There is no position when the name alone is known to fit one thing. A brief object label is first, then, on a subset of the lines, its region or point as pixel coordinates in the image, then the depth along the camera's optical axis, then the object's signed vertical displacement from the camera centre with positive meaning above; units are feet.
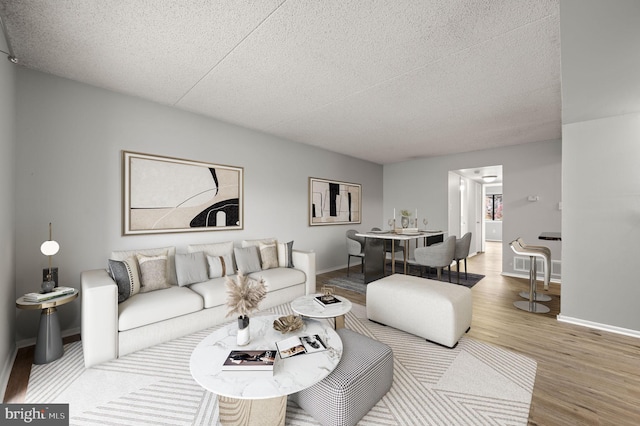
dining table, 14.94 -2.22
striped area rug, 5.39 -4.17
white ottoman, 8.16 -3.17
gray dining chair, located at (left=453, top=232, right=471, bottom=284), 15.17 -2.16
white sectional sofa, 7.18 -2.92
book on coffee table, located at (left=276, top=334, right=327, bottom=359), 5.54 -2.92
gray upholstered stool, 4.91 -3.44
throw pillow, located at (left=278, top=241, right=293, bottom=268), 13.30 -2.15
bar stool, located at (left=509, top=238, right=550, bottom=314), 11.29 -3.22
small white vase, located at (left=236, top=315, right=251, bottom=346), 5.85 -2.65
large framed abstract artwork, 10.30 +0.78
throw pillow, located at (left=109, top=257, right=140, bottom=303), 8.41 -2.08
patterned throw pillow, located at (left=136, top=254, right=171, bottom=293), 9.27 -2.15
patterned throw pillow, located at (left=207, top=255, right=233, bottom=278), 11.00 -2.26
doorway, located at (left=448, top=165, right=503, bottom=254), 21.08 +0.82
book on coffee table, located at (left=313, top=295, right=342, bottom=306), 8.17 -2.77
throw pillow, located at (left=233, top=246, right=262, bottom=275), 11.89 -2.14
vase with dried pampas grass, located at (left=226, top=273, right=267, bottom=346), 5.71 -1.91
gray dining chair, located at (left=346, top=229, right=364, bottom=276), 16.60 -2.04
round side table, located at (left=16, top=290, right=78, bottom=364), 7.25 -3.38
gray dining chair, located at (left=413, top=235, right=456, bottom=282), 13.89 -2.25
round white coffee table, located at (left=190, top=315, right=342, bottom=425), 4.43 -2.96
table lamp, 7.57 -1.12
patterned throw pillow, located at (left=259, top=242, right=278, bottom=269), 12.81 -2.11
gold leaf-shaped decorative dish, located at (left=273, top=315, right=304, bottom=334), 6.50 -2.80
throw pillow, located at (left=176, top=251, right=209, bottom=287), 10.11 -2.17
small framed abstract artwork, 17.83 +0.75
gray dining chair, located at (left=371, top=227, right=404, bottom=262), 17.74 -2.39
